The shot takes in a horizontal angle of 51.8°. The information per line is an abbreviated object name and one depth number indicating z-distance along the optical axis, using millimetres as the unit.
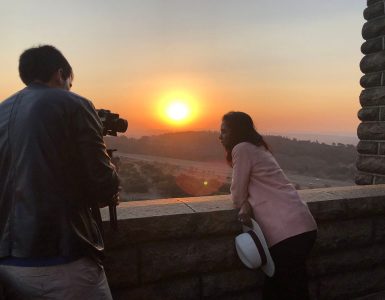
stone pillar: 4969
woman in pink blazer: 2760
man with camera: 1736
